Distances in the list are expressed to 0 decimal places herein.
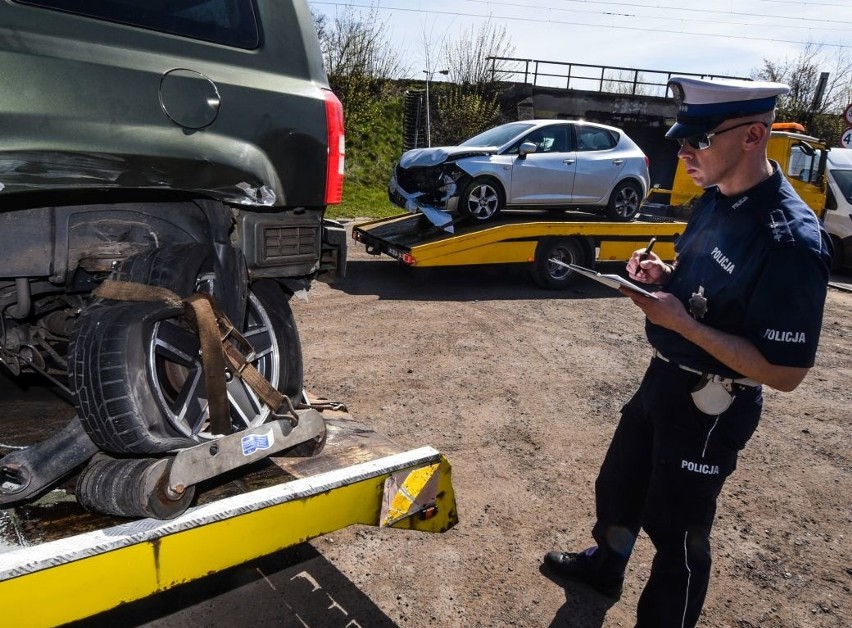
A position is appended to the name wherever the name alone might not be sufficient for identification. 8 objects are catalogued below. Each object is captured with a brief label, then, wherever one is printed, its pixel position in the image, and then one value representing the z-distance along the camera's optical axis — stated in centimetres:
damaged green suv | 190
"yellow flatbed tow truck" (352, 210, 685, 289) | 816
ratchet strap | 209
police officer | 213
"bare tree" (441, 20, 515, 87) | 2355
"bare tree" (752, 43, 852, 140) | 2723
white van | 1212
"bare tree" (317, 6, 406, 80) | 1956
